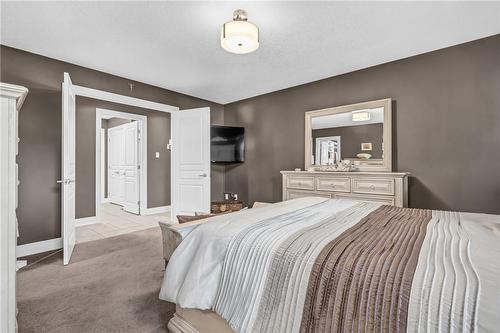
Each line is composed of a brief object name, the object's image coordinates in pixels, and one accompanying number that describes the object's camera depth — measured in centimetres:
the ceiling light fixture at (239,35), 204
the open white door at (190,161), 431
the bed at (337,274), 69
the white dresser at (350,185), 290
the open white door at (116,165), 607
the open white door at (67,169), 262
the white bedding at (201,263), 118
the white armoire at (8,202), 95
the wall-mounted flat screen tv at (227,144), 497
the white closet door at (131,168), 539
